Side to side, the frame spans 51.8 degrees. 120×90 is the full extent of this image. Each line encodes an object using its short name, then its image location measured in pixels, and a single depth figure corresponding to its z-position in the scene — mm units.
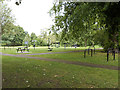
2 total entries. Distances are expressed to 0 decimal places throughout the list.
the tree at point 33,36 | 45584
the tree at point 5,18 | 29266
